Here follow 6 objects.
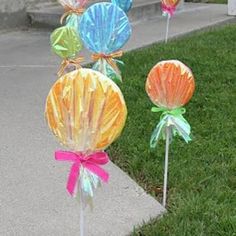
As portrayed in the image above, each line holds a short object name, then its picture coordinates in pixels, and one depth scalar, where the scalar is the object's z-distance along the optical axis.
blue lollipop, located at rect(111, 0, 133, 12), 6.34
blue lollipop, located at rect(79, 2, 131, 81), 4.02
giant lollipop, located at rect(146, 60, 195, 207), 3.43
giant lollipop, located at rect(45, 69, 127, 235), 2.53
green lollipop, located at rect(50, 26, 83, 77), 4.66
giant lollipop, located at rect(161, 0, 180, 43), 7.41
